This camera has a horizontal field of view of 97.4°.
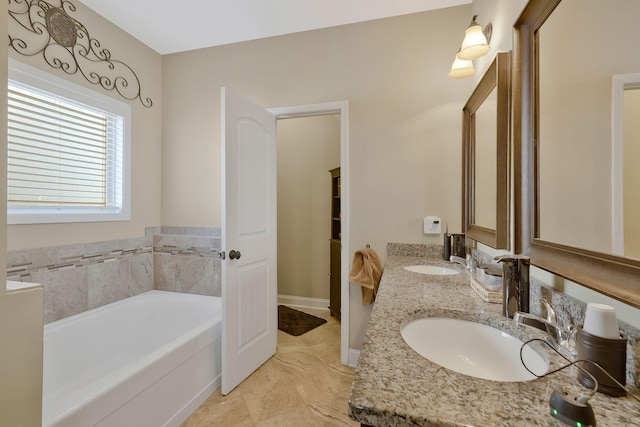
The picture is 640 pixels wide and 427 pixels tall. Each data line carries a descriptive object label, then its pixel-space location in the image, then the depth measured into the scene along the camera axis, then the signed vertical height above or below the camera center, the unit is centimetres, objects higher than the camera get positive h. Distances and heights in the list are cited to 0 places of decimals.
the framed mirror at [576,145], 56 +18
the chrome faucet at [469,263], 132 -24
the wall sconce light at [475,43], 138 +84
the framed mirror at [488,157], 117 +29
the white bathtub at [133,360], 122 -86
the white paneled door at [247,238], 180 -18
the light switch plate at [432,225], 200 -9
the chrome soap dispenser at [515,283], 84 -21
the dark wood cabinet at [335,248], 300 -38
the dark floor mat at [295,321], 281 -117
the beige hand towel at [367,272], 199 -43
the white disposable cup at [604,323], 50 -20
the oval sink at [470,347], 76 -40
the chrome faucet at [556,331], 60 -25
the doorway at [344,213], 216 +0
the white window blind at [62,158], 165 +37
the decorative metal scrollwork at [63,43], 166 +112
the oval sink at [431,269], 169 -35
